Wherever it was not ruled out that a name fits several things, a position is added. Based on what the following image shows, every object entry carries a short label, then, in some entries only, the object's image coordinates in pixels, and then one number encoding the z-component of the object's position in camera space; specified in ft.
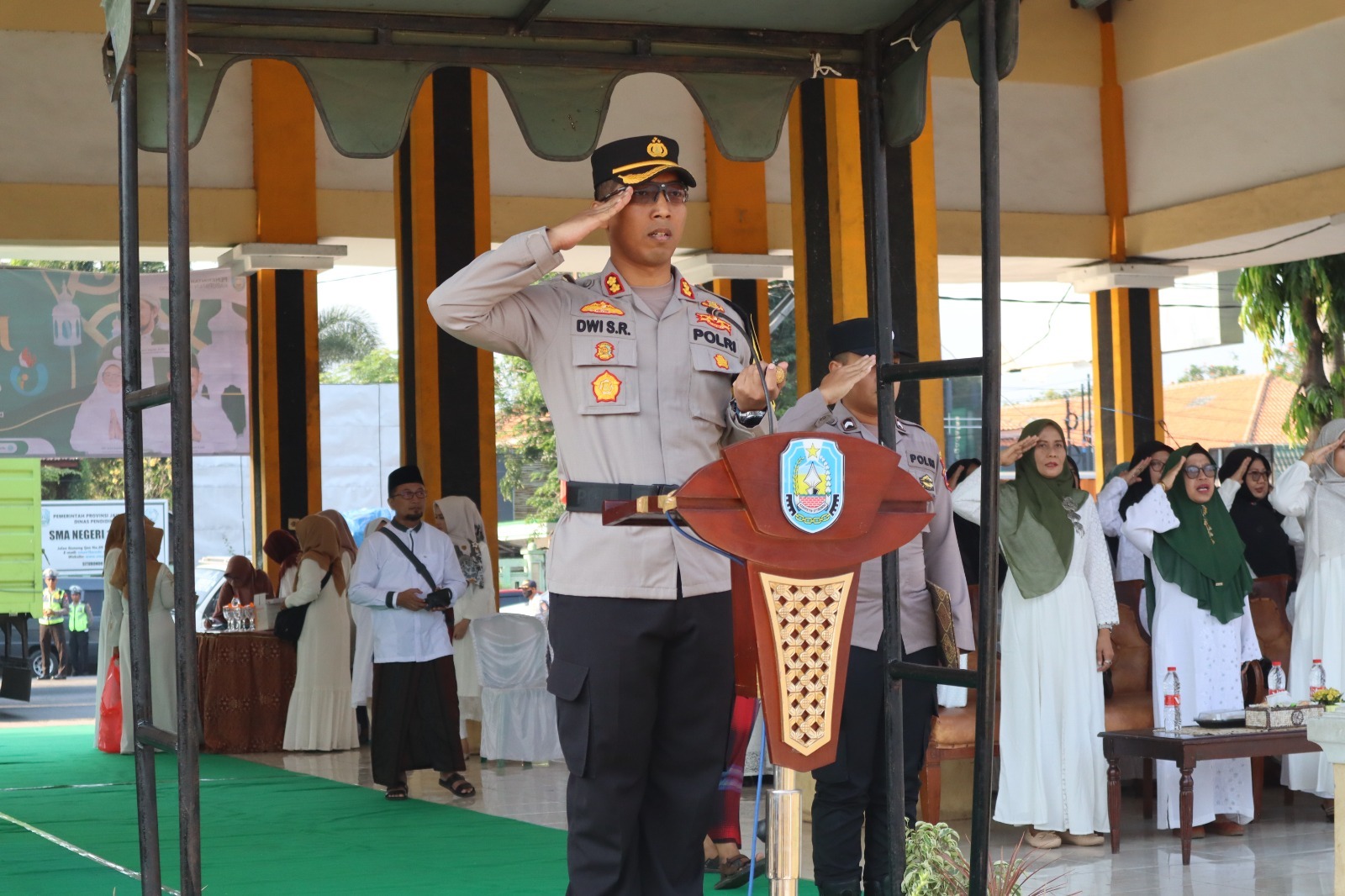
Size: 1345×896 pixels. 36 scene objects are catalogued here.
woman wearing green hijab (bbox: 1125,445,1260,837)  23.44
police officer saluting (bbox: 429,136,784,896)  9.80
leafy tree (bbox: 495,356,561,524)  105.50
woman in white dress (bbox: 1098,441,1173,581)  26.89
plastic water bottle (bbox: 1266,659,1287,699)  22.45
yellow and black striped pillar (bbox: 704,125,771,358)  42.65
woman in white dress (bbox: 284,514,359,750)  34.68
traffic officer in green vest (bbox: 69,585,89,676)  69.82
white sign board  70.54
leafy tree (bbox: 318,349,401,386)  131.44
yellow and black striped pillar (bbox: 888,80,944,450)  22.95
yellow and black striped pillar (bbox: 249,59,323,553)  40.57
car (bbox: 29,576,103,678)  70.08
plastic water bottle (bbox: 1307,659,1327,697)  22.80
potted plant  12.56
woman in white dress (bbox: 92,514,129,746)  33.65
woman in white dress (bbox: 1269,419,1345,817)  24.29
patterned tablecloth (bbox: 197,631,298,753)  35.58
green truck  52.75
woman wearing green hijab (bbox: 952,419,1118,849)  21.61
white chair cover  30.63
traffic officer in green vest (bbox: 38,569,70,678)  65.82
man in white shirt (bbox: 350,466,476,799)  26.13
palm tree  131.34
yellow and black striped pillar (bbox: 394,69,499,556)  36.63
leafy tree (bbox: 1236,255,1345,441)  48.24
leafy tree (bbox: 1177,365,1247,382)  132.33
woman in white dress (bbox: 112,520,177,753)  33.60
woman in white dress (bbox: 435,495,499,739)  32.65
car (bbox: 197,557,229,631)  53.33
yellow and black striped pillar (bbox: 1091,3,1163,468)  44.73
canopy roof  12.09
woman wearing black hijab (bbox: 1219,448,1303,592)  28.50
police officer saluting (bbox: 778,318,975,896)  14.17
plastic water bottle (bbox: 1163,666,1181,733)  21.62
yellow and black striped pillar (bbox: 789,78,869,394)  23.66
